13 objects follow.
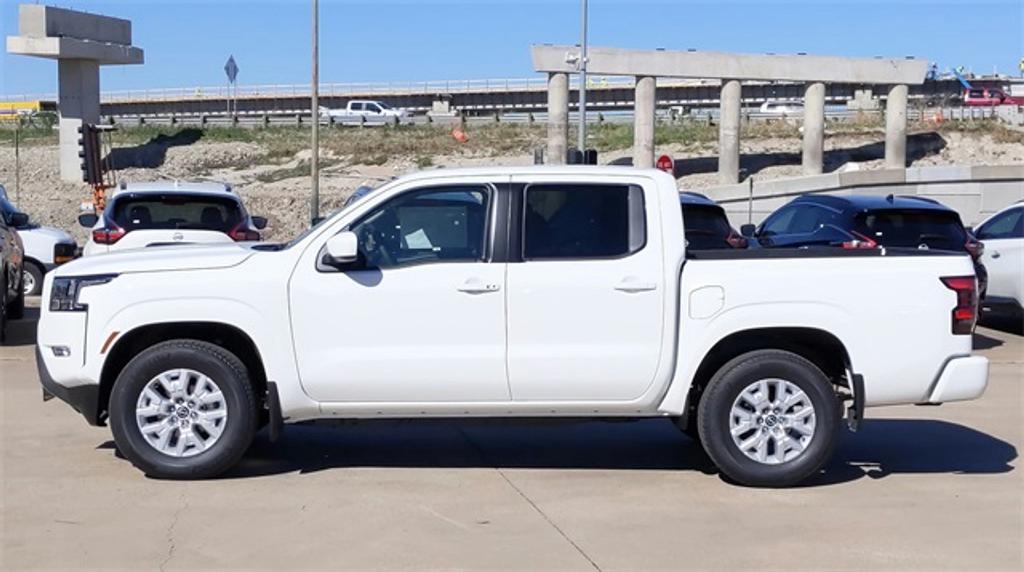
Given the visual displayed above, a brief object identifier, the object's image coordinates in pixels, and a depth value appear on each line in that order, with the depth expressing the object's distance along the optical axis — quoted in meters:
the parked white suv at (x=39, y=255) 19.34
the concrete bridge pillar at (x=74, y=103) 51.28
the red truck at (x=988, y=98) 71.31
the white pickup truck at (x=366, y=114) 68.69
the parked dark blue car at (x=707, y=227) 16.14
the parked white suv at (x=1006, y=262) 16.39
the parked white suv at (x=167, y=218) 14.72
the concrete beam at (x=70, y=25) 49.41
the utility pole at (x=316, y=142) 34.47
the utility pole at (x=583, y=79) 35.06
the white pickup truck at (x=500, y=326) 8.16
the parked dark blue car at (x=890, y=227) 15.67
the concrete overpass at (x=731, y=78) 45.06
